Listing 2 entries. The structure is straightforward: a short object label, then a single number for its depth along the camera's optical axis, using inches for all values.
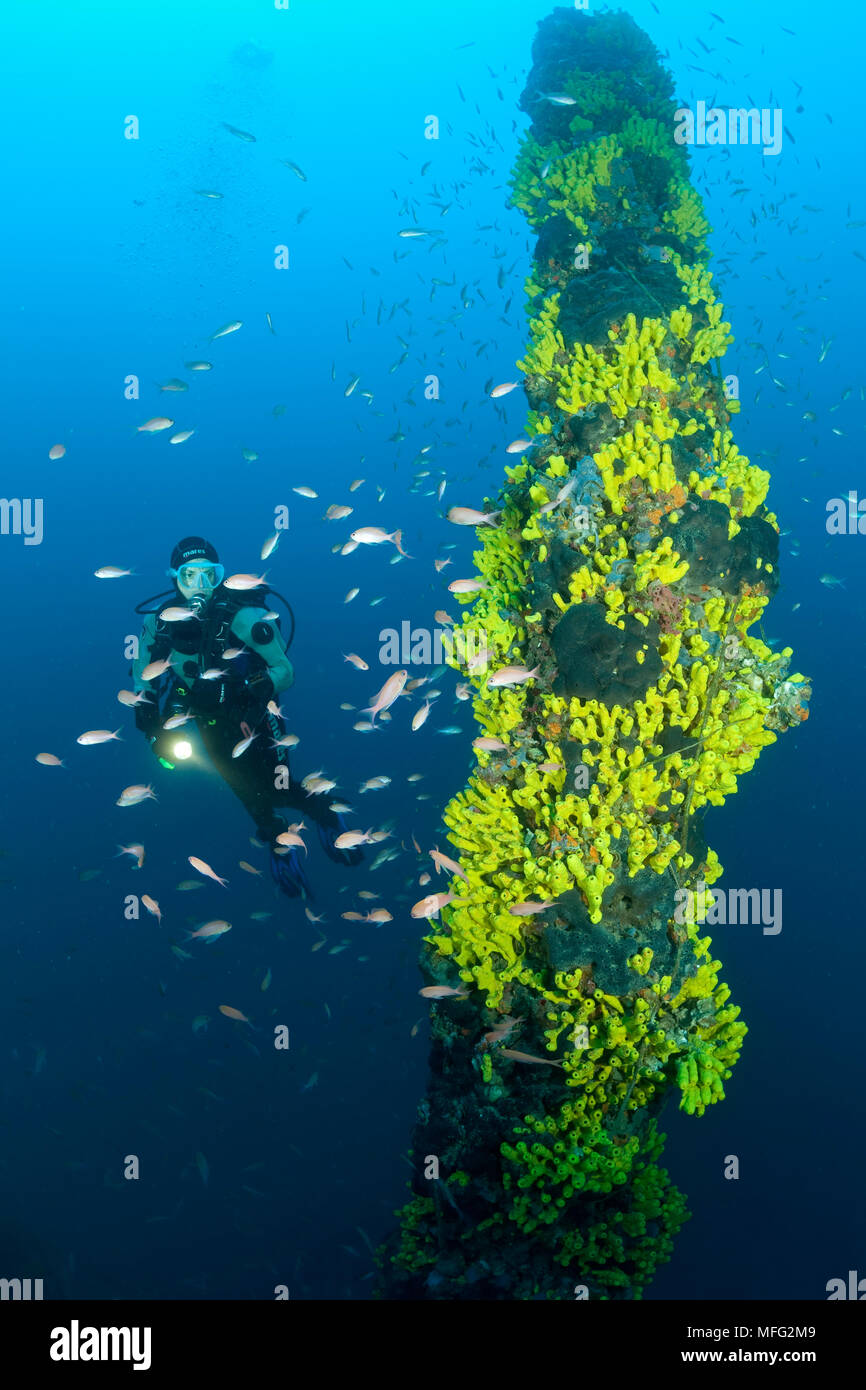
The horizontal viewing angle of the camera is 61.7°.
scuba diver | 294.4
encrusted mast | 154.6
